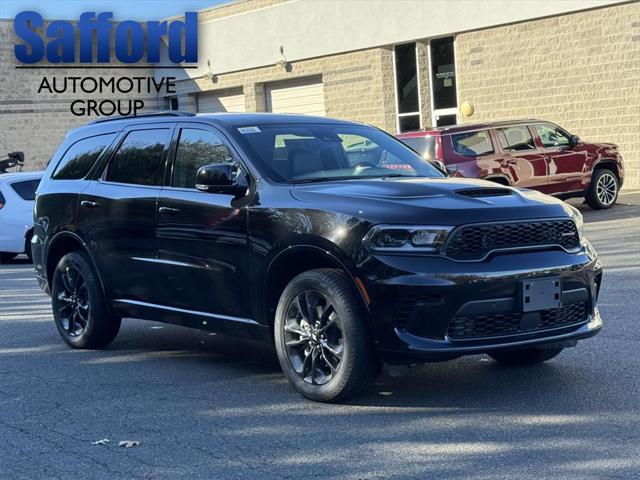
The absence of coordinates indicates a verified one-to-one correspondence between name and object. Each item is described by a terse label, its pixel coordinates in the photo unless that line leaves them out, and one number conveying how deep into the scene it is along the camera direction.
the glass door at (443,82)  28.72
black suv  6.01
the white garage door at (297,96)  33.28
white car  17.28
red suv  18.61
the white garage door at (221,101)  36.34
